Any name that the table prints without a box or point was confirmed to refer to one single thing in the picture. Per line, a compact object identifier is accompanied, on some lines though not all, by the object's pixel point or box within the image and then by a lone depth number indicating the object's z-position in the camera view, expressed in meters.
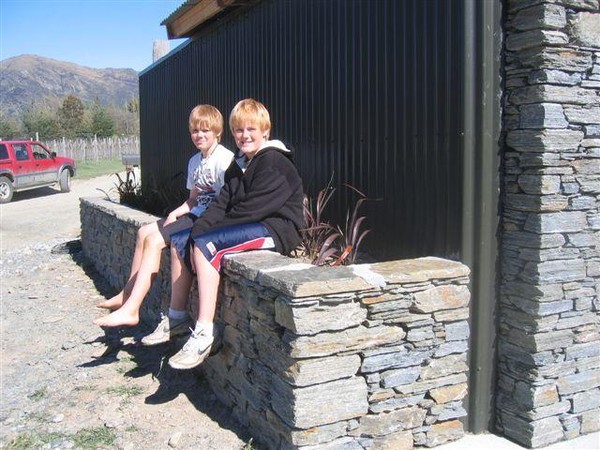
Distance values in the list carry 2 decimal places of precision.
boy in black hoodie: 3.75
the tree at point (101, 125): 45.88
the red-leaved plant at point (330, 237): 4.17
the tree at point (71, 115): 47.50
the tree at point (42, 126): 46.22
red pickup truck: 17.36
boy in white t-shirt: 4.14
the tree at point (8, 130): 44.21
